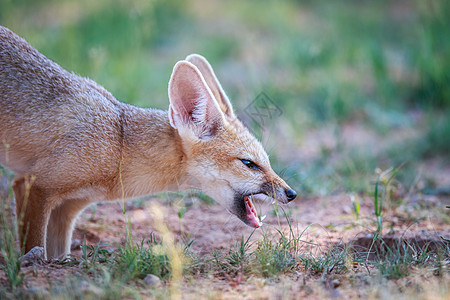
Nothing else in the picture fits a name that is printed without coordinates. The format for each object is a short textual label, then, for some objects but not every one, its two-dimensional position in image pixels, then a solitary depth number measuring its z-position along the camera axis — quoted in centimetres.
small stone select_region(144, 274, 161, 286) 585
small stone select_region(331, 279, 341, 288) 606
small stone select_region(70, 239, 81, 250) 840
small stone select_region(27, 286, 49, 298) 519
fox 691
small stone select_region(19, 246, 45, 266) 640
